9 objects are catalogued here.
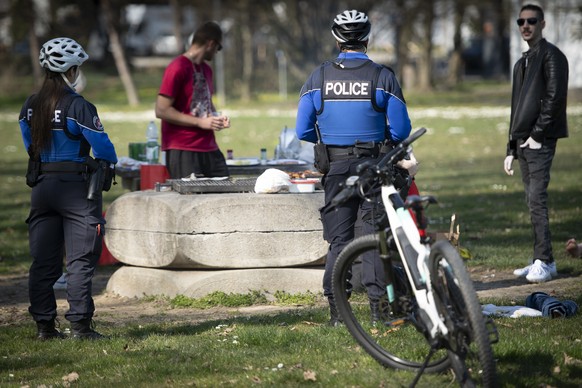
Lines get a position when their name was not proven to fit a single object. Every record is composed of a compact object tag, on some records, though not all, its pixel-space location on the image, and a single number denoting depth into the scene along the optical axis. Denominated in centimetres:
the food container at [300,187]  1806
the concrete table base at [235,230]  1737
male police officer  1412
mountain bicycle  1034
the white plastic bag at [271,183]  1767
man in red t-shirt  1952
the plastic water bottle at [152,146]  2152
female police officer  1412
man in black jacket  1819
